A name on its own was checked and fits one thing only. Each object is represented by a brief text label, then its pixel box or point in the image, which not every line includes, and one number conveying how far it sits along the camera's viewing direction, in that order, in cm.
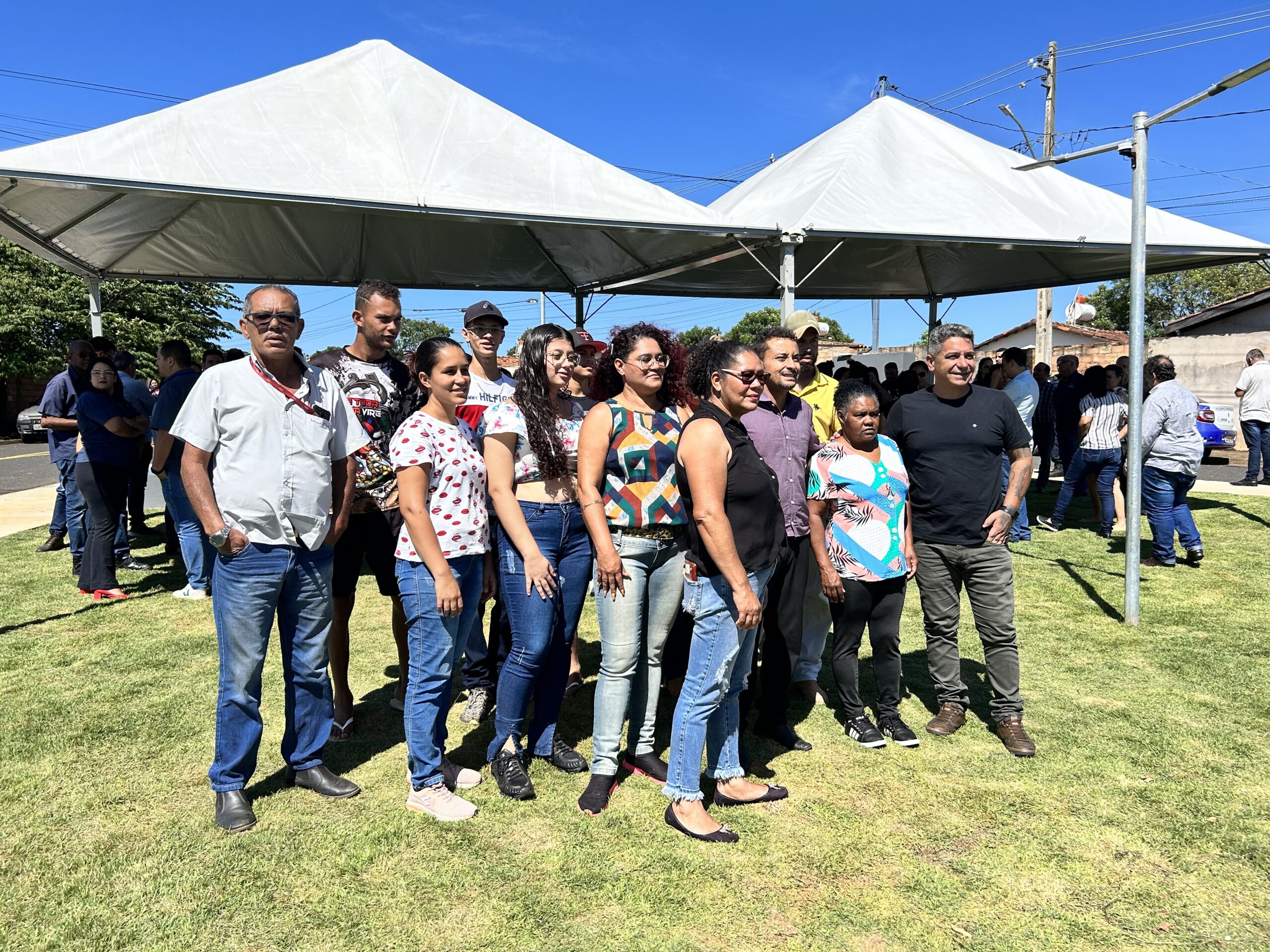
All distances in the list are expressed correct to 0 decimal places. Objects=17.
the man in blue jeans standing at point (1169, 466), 705
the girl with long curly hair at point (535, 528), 311
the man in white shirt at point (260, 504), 291
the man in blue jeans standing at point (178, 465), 604
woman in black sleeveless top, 279
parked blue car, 1551
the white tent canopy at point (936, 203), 750
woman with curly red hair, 307
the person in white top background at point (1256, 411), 1134
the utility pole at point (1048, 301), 1881
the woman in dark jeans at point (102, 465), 632
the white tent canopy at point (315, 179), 554
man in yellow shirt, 455
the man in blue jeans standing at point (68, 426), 693
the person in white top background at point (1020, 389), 824
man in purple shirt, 382
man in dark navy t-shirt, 378
